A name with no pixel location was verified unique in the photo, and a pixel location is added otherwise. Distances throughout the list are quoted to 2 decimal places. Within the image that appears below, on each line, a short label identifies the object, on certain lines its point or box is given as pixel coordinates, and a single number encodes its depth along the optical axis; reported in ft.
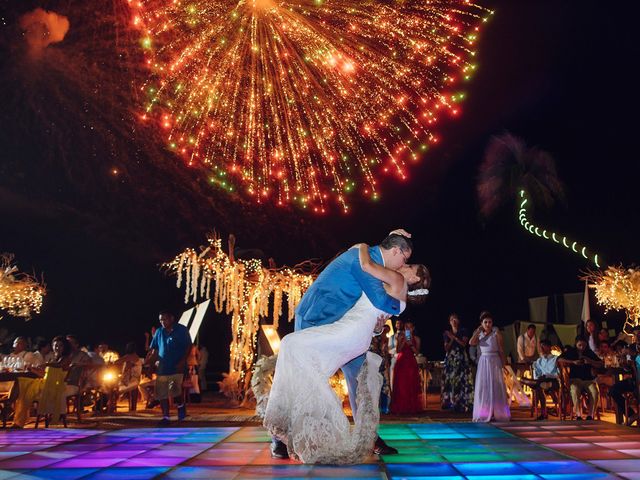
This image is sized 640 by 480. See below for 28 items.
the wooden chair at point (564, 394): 30.73
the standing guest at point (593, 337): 37.04
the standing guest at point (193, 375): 41.42
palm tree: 86.84
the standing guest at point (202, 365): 55.32
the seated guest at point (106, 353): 46.20
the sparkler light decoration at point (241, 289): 42.57
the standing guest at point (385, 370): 36.04
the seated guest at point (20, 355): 33.65
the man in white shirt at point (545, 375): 32.35
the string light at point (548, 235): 71.82
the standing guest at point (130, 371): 40.22
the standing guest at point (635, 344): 27.78
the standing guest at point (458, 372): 37.40
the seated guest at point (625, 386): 27.27
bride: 13.52
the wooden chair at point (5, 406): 27.89
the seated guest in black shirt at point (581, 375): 29.84
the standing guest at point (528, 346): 41.70
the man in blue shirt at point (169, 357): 29.27
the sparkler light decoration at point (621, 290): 53.52
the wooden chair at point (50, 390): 28.43
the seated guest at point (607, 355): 35.45
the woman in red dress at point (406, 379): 36.94
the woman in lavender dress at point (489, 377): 30.71
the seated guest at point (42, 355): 34.71
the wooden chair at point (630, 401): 26.98
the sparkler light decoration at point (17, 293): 54.60
